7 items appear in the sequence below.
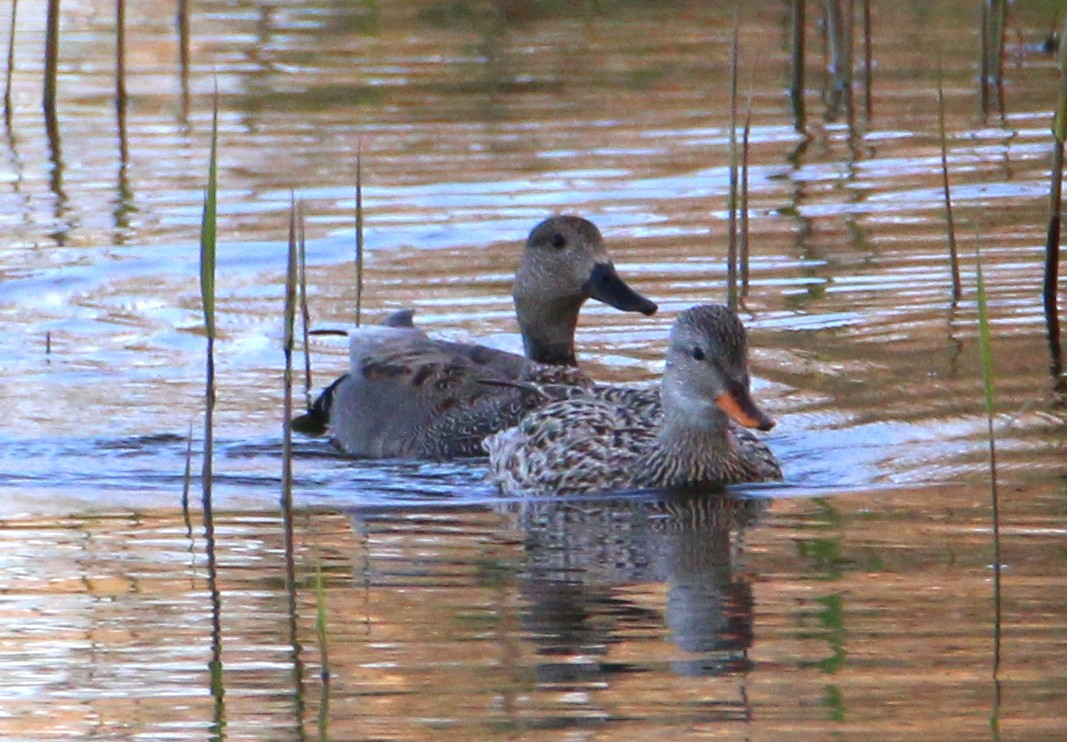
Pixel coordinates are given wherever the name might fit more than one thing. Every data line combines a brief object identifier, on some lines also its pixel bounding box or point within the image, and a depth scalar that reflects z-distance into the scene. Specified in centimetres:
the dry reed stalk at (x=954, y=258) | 2052
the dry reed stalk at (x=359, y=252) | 1955
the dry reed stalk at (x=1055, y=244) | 1758
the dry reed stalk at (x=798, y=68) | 3001
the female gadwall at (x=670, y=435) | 1570
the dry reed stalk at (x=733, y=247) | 1875
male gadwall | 1847
